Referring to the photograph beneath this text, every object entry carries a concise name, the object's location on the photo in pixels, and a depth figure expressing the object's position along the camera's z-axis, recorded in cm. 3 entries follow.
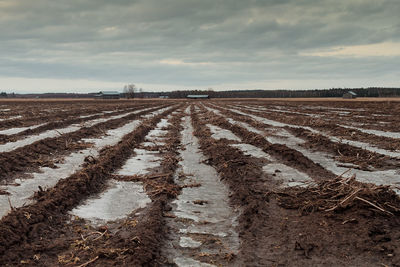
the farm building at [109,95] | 14859
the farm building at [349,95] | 9439
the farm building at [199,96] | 17098
